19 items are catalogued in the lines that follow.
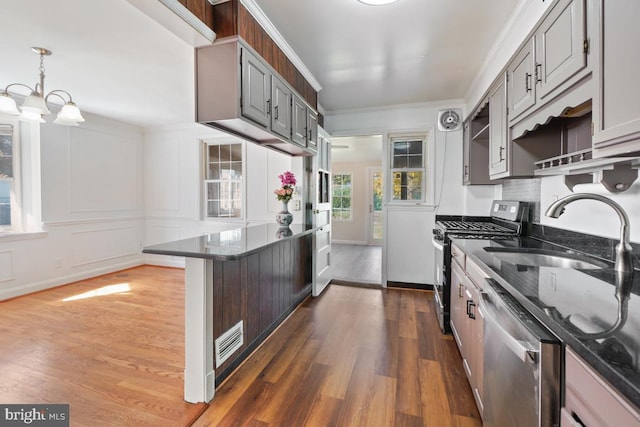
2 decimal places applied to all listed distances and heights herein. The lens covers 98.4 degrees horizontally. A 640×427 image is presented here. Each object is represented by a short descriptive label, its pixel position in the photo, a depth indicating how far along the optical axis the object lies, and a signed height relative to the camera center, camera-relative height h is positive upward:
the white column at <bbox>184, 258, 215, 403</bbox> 1.70 -0.76
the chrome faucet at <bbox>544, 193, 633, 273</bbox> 1.14 -0.10
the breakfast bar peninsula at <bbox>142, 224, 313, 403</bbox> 1.70 -0.68
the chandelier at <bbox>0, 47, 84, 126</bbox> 2.49 +0.92
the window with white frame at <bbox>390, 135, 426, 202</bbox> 4.03 +0.56
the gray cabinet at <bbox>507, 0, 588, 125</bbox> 1.24 +0.79
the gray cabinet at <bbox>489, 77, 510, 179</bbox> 2.11 +0.62
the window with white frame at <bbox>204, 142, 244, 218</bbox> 4.75 +0.46
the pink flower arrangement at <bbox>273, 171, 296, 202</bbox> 3.03 +0.19
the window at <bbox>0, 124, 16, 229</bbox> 3.72 +0.38
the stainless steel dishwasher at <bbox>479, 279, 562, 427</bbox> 0.81 -0.55
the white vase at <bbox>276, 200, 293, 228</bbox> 3.04 -0.12
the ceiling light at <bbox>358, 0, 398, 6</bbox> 1.83 +1.36
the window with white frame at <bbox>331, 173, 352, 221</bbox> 7.98 +0.30
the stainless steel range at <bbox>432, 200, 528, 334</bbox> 2.43 -0.24
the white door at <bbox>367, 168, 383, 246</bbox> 7.71 +0.01
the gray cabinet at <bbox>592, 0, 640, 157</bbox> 0.91 +0.46
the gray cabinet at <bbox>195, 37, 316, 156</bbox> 1.85 +0.83
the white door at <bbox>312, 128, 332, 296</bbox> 3.59 -0.14
